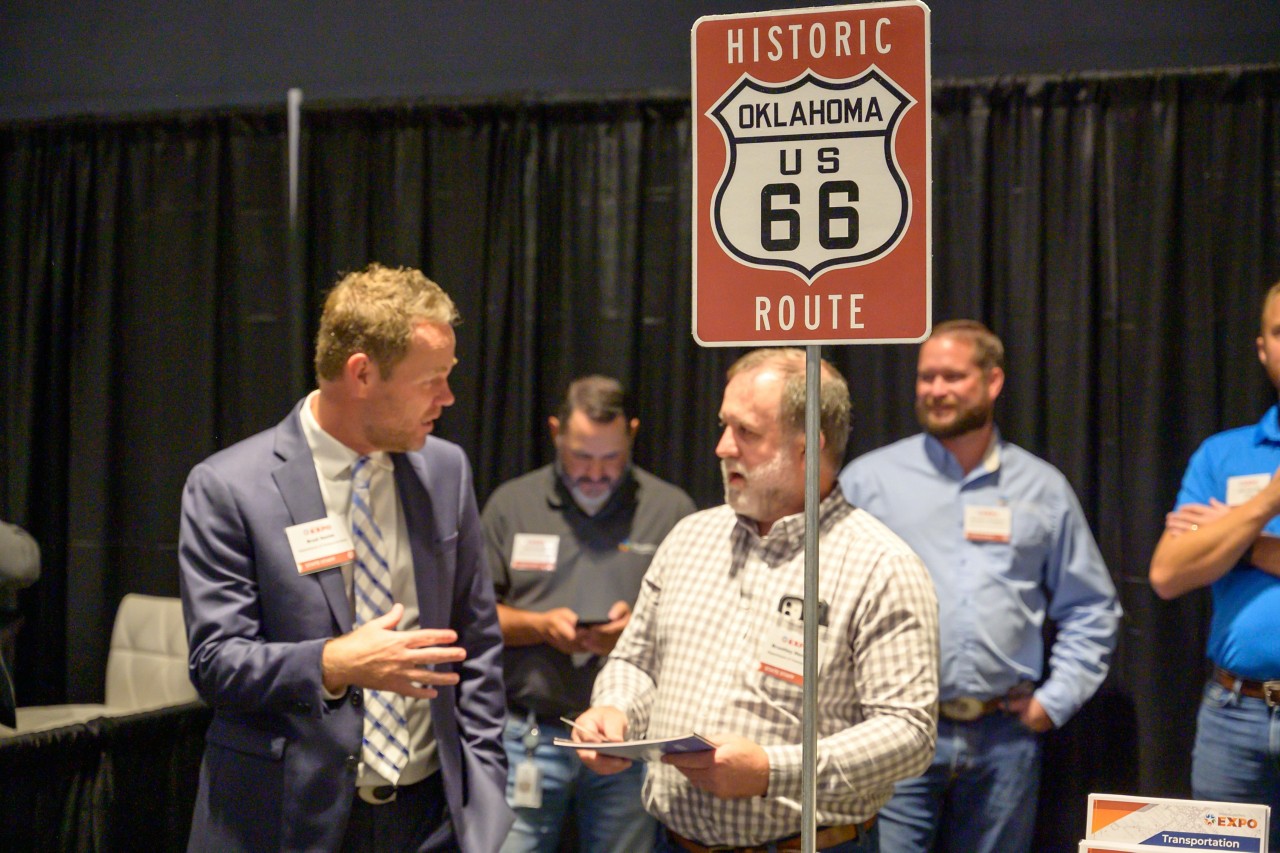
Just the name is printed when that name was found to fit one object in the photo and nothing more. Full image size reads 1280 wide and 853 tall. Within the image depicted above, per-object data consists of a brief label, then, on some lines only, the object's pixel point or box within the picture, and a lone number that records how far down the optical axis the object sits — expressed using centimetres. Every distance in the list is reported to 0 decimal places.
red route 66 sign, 143
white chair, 392
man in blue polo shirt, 274
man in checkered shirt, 195
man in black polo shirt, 320
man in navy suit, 194
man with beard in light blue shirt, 314
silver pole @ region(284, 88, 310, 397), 426
